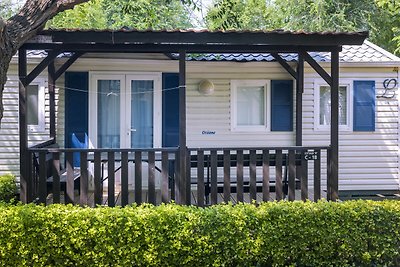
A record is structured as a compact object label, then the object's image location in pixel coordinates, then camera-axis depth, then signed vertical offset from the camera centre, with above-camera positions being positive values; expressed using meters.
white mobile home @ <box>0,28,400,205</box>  7.51 +0.36
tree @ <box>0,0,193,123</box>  4.52 +1.21
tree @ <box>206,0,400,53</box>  16.86 +4.63
